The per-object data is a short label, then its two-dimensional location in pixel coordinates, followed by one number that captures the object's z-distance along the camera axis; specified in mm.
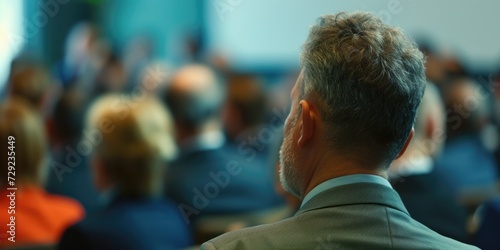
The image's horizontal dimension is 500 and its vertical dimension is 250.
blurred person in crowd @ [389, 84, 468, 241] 6035
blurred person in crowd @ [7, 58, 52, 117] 8342
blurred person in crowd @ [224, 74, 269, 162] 9605
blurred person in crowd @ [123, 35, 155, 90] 13242
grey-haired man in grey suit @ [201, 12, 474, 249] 2812
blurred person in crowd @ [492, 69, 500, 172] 11257
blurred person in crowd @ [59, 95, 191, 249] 5878
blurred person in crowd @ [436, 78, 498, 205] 8544
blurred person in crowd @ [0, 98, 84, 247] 6158
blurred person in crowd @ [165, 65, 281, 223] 7446
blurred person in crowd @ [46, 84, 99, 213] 7984
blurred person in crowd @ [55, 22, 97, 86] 12786
